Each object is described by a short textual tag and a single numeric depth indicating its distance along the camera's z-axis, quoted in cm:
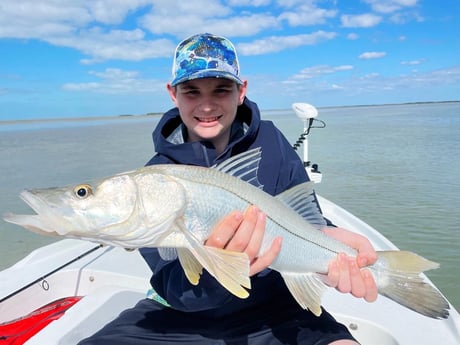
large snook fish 53
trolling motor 199
